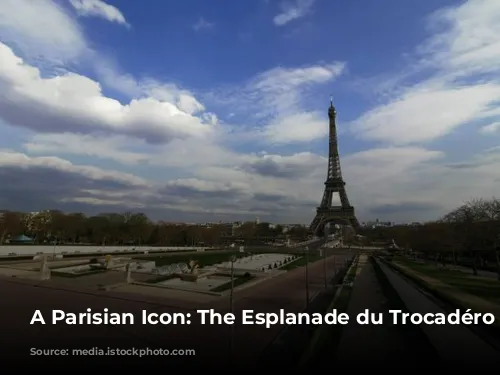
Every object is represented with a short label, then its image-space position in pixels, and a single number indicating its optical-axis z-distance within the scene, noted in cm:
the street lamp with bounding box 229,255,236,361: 999
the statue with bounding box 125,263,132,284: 2525
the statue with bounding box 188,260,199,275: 3009
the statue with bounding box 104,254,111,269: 3476
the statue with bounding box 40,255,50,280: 2582
